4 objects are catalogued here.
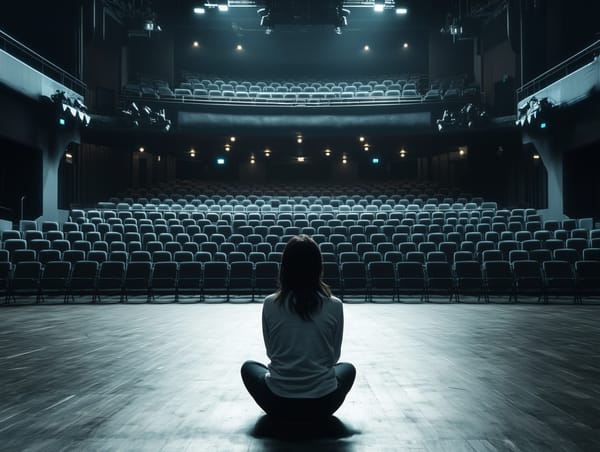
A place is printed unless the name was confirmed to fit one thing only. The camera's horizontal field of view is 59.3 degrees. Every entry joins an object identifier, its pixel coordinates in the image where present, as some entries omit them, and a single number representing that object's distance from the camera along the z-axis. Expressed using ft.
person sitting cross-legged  7.06
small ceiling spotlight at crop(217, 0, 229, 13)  62.23
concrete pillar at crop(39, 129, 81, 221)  45.39
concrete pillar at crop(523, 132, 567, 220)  44.70
